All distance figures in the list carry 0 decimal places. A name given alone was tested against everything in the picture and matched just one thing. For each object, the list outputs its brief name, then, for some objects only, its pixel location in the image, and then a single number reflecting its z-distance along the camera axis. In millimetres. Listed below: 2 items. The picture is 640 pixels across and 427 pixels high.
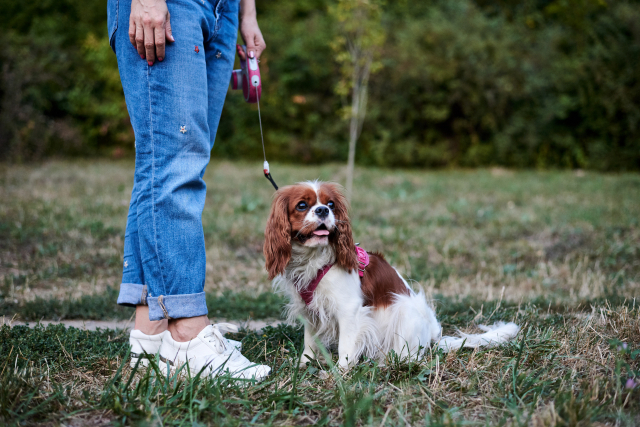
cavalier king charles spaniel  2533
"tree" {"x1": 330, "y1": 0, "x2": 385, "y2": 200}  7742
